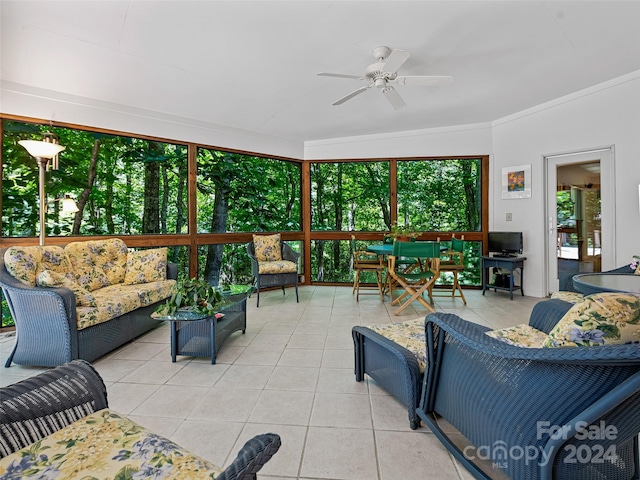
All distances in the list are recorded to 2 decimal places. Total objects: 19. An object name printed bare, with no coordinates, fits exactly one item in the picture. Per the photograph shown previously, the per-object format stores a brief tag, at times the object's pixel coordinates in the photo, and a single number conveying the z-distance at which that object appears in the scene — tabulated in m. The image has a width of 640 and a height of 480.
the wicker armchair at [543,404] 0.83
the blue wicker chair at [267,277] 4.35
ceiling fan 2.74
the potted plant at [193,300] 2.44
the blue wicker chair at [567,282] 2.72
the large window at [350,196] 5.61
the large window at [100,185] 3.52
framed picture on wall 4.67
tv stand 4.50
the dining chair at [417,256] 3.71
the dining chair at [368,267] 4.61
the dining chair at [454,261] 4.23
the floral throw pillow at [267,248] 4.83
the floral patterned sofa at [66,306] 2.29
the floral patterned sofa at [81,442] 0.79
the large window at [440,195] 5.33
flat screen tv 4.62
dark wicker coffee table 2.40
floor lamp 2.79
